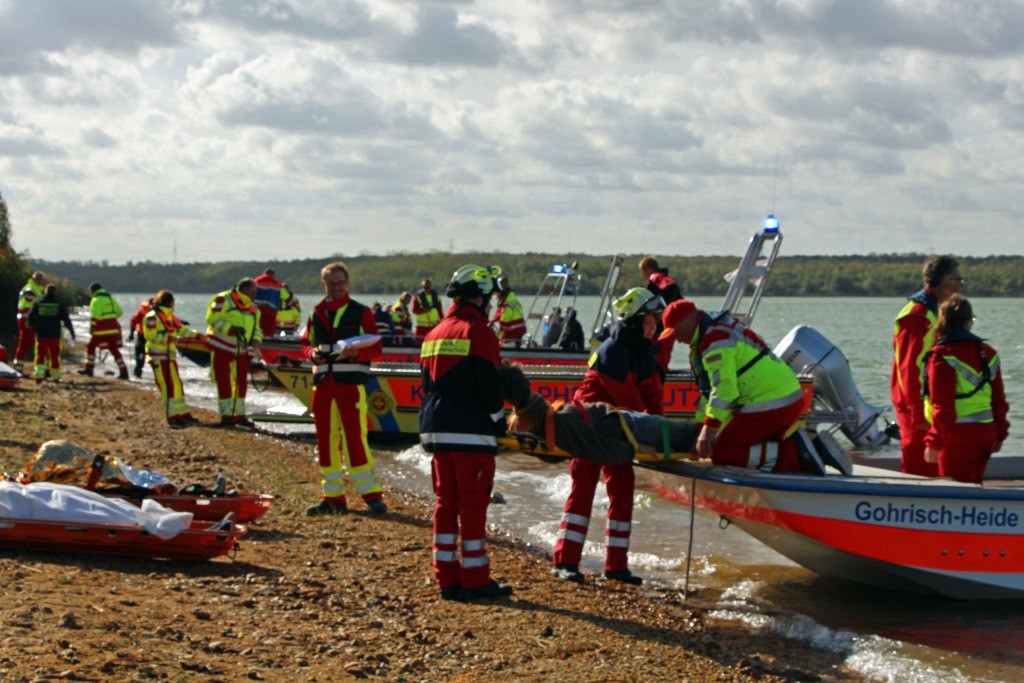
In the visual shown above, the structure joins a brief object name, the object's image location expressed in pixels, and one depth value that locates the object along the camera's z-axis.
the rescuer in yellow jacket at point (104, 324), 24.05
